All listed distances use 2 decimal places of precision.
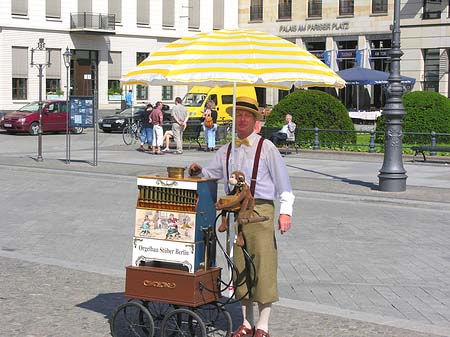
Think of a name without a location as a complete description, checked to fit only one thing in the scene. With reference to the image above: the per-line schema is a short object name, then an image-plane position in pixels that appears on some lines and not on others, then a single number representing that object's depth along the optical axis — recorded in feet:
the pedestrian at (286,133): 86.69
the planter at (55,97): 159.94
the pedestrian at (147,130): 91.12
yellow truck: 124.67
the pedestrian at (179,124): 87.92
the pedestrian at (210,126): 89.76
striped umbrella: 24.88
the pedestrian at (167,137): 90.27
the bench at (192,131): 97.04
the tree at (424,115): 90.12
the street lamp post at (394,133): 56.54
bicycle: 104.32
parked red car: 123.85
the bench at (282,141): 88.65
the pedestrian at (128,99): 164.66
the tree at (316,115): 92.02
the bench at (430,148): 77.05
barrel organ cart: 21.22
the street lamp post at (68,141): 74.95
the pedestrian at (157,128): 87.76
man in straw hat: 21.47
